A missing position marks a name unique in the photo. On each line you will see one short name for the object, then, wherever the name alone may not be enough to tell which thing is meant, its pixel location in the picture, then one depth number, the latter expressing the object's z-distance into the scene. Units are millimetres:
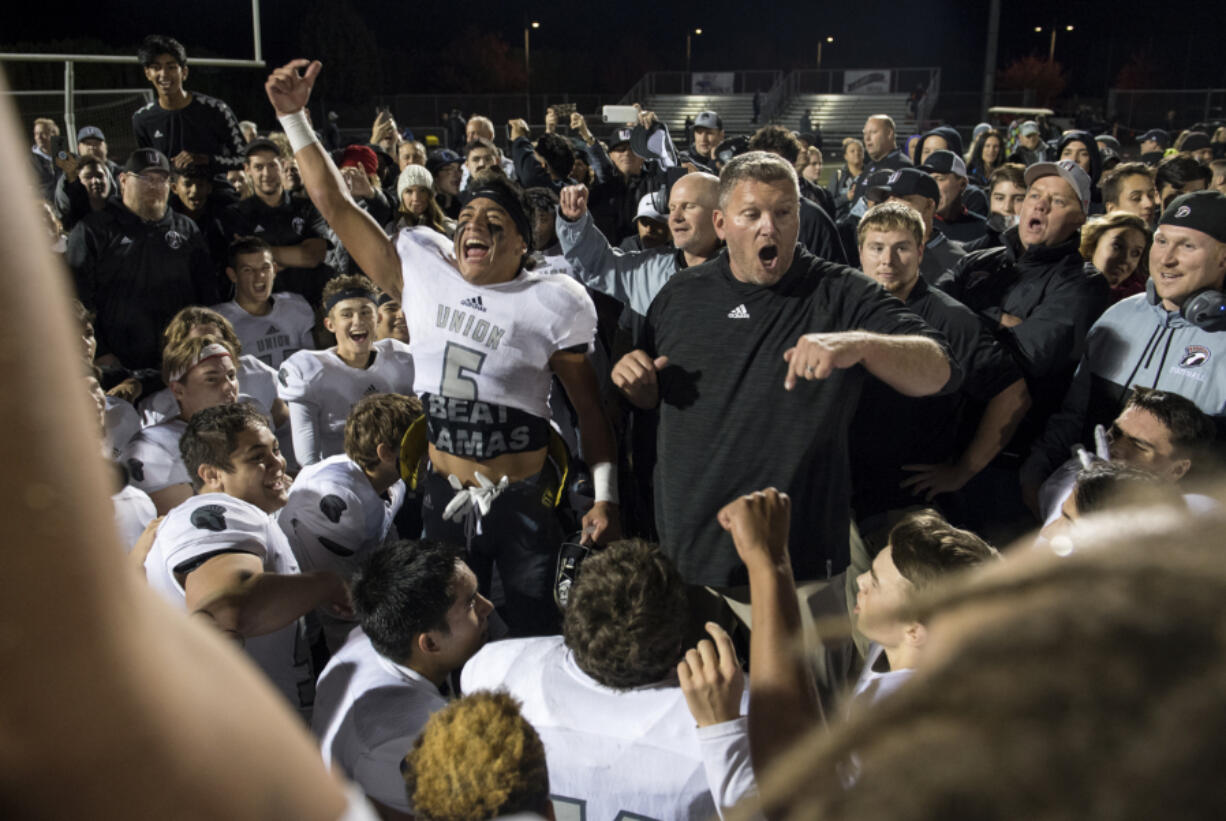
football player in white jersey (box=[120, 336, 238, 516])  3463
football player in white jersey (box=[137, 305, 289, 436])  3939
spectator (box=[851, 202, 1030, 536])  3418
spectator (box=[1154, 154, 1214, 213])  6426
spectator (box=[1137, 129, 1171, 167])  10828
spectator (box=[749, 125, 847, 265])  4391
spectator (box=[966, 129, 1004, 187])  9711
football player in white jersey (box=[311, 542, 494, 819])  2148
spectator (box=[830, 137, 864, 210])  9992
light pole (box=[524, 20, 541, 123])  47131
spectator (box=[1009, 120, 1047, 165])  10200
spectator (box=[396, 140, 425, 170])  8133
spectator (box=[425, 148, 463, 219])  7789
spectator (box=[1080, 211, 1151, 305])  4453
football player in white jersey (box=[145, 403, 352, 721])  2449
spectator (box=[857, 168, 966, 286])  4598
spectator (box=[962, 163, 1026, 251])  5941
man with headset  3266
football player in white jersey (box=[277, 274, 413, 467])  4059
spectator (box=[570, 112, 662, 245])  7332
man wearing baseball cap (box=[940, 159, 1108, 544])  3705
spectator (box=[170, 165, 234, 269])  5758
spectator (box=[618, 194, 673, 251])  5379
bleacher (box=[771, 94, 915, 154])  30022
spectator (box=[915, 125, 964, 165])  7691
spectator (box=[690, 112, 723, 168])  8695
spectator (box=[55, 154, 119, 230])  5340
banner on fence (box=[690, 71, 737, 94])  35000
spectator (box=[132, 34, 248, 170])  6031
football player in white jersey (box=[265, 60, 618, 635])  3240
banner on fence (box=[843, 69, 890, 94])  32812
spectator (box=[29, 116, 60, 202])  8141
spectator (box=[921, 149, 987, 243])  5723
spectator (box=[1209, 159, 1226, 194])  7883
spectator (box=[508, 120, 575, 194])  7297
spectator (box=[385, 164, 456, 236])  6062
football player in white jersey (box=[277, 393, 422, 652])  3209
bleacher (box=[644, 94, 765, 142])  32875
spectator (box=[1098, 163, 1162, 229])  5559
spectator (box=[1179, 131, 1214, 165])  10797
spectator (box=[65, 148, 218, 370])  4973
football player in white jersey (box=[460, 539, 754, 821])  1968
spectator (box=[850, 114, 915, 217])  7672
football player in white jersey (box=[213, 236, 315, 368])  4949
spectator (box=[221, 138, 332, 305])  5734
